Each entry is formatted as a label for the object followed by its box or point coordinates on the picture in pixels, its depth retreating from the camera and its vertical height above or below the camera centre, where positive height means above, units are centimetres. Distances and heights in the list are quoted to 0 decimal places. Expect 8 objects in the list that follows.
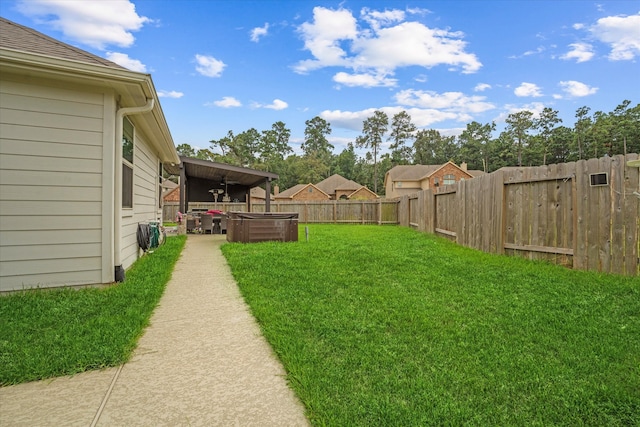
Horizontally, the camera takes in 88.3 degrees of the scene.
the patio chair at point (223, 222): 1157 -22
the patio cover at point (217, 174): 1078 +165
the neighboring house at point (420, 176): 3553 +449
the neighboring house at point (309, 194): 3481 +237
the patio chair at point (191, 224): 1198 -31
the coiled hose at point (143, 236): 596 -36
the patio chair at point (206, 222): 1167 -21
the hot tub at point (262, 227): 843 -28
